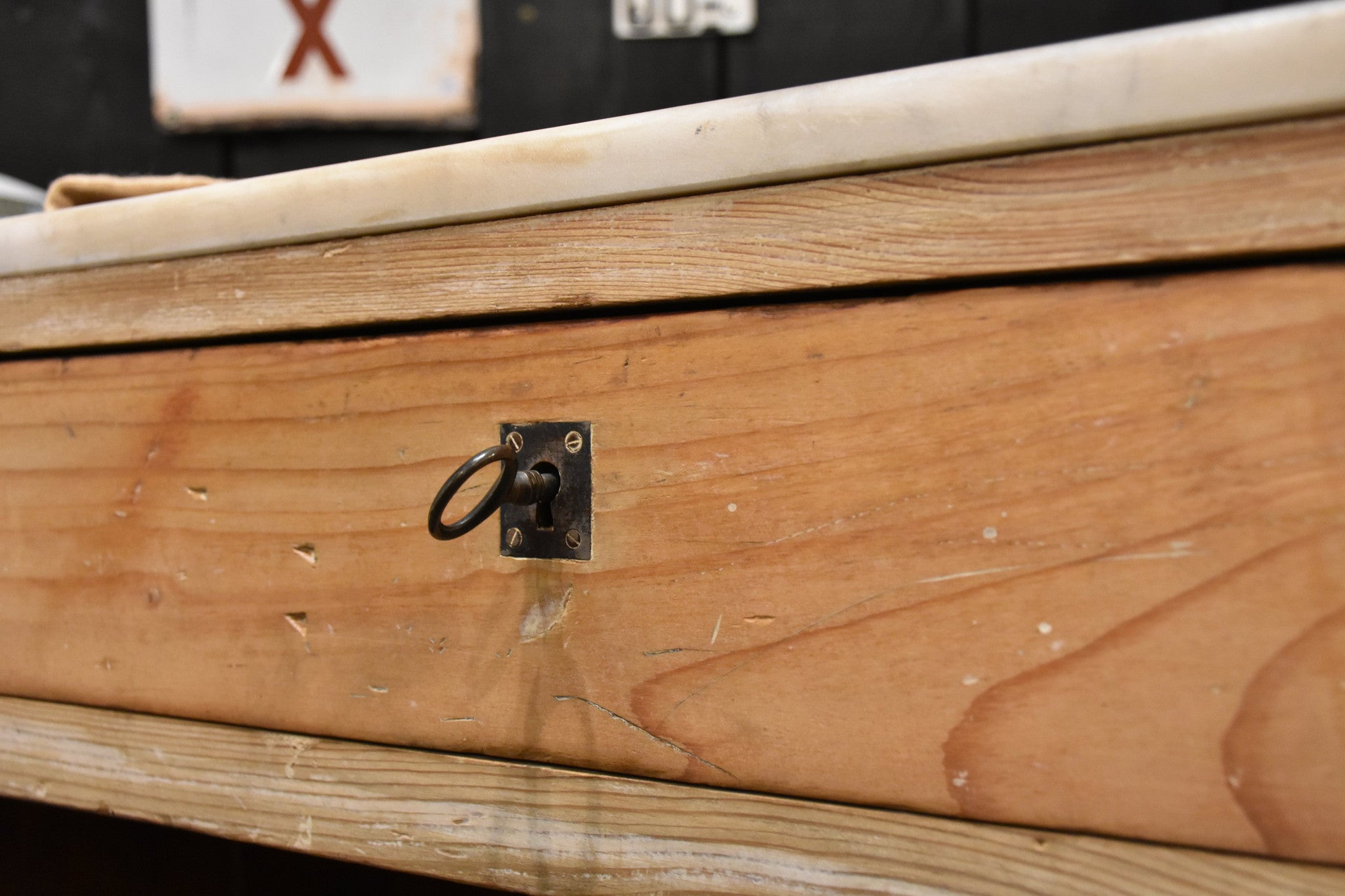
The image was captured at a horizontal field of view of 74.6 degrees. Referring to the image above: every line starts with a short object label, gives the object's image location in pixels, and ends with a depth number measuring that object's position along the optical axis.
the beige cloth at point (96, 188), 0.42
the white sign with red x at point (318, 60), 0.91
